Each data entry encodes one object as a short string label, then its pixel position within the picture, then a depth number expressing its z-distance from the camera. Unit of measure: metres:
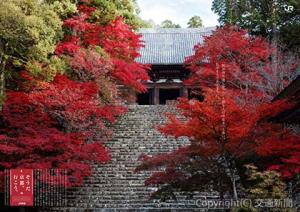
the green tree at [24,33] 12.80
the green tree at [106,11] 17.75
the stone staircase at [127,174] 13.59
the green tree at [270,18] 20.81
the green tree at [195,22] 47.00
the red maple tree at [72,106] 12.81
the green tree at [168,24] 52.09
